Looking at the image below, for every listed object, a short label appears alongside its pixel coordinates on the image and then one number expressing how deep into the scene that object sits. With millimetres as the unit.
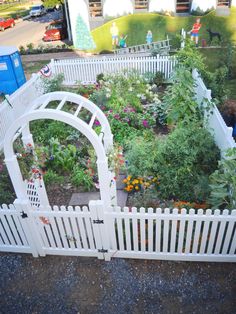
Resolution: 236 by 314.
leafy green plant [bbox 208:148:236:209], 3771
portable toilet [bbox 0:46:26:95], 9906
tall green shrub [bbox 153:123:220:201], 4828
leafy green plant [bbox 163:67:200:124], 6590
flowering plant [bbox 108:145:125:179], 4055
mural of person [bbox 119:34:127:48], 15359
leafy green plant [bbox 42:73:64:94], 8883
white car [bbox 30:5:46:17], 32000
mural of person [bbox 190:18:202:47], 14156
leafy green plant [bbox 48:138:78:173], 5906
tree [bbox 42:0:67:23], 20875
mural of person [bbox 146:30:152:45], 14884
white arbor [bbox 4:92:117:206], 3238
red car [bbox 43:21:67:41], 19656
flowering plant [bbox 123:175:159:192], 5044
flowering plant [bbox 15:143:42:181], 3756
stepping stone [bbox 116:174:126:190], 5407
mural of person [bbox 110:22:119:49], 15412
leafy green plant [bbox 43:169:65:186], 5677
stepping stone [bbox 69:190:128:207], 5083
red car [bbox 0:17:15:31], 26766
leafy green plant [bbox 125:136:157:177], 5227
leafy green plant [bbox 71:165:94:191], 5477
